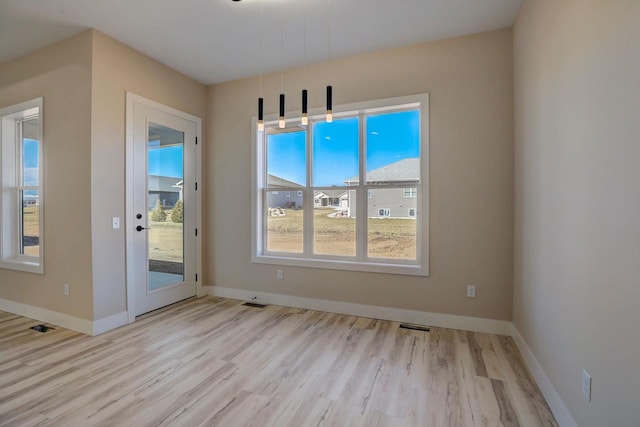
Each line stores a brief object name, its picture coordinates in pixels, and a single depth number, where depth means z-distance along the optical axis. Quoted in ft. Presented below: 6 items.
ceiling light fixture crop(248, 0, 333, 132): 7.85
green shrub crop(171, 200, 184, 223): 12.91
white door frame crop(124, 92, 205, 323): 10.87
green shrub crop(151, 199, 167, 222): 12.09
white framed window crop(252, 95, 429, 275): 11.17
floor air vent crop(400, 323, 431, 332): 10.35
